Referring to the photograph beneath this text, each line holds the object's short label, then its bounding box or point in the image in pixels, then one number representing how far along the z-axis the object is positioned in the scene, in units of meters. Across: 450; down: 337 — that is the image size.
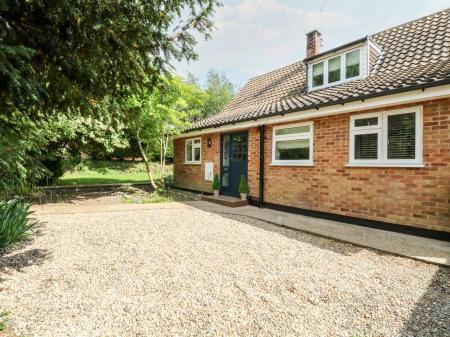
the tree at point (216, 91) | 42.06
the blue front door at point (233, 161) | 9.75
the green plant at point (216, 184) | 10.38
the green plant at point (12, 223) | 4.39
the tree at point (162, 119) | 10.63
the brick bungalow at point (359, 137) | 5.29
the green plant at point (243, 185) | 9.16
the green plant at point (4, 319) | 2.42
